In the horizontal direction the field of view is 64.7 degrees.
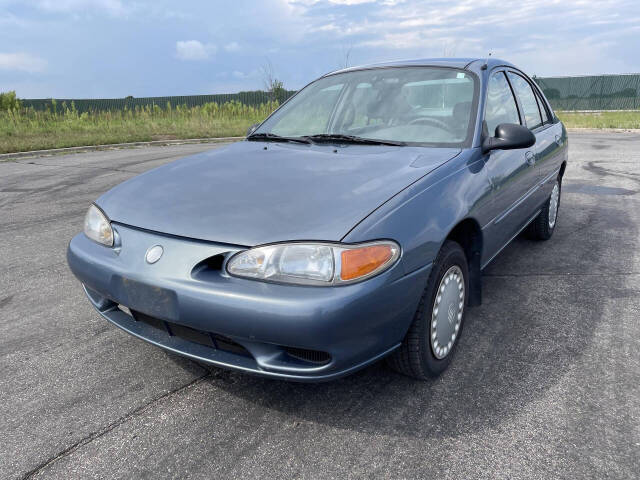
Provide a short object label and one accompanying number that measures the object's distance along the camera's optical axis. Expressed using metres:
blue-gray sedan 1.90
